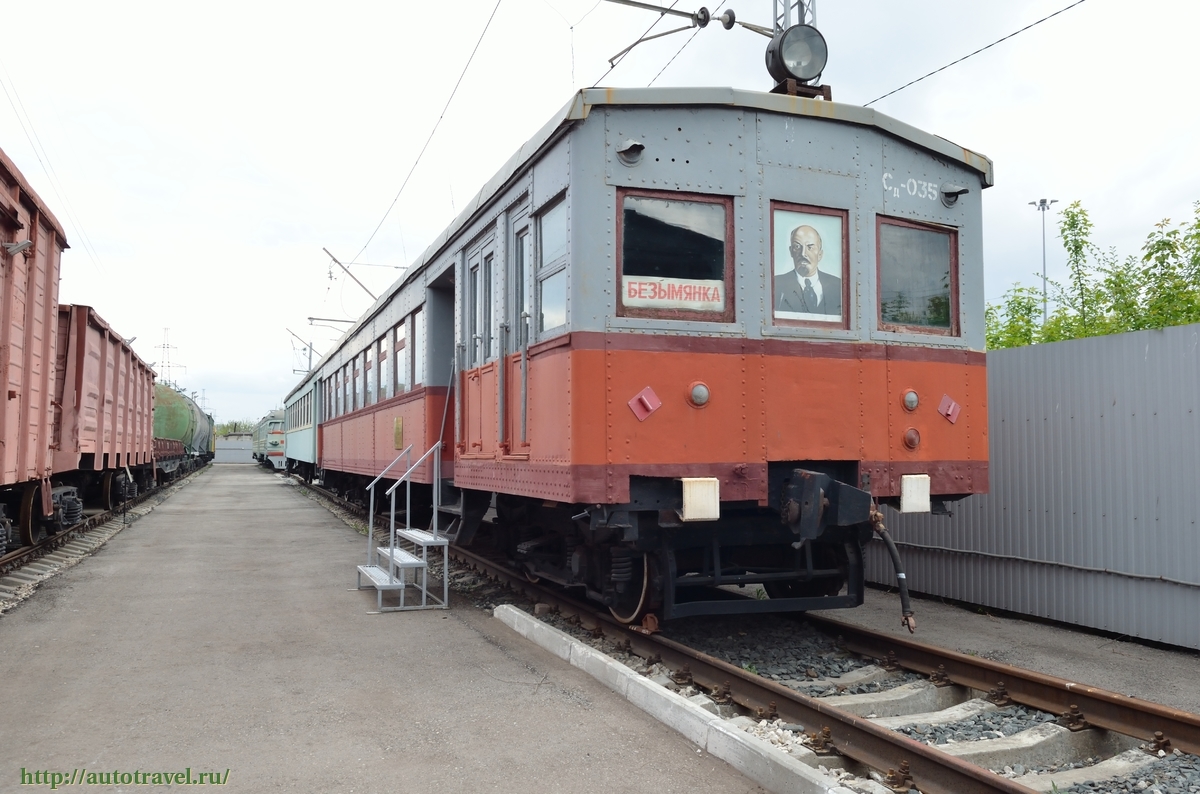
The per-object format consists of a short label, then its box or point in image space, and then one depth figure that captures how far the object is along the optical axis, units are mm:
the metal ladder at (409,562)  7598
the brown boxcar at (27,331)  7988
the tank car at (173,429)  27800
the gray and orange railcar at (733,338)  5273
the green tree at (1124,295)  11914
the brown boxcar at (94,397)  11398
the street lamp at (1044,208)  39500
